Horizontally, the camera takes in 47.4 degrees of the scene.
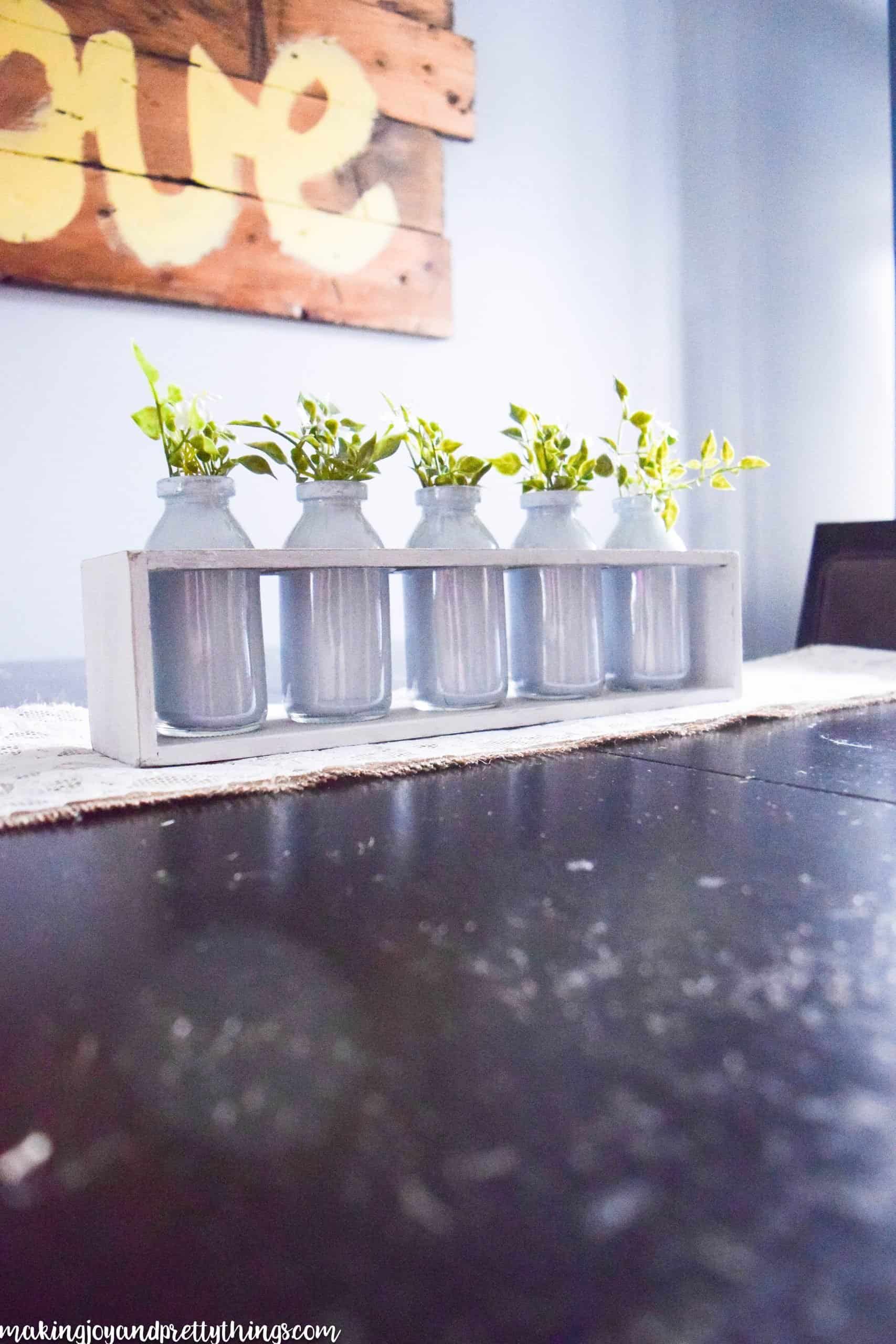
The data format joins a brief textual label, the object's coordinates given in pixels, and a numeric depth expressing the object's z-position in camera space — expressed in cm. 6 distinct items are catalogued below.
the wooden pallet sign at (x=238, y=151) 131
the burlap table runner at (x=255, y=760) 63
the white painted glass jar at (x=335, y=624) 79
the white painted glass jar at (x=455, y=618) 85
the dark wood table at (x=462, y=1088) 19
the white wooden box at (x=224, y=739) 71
